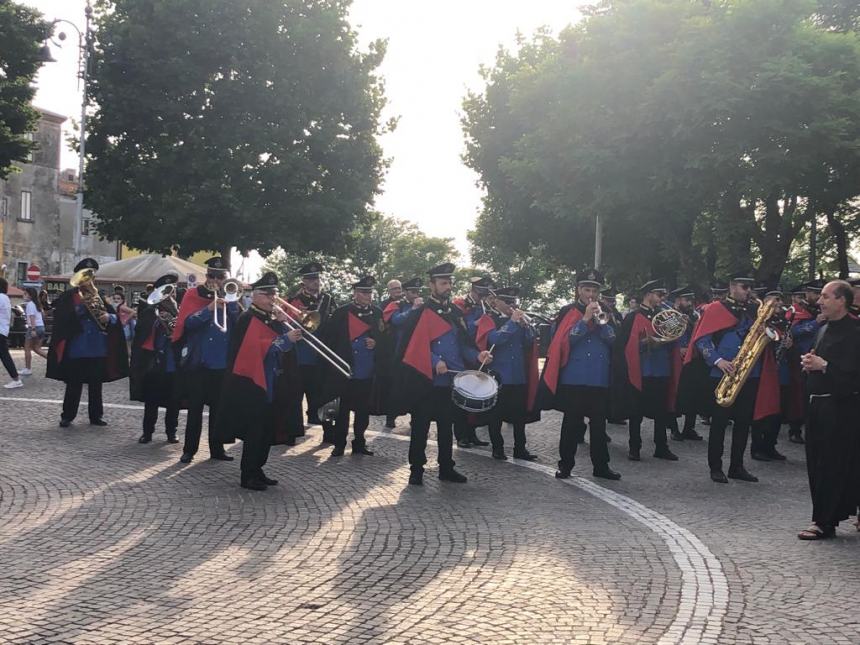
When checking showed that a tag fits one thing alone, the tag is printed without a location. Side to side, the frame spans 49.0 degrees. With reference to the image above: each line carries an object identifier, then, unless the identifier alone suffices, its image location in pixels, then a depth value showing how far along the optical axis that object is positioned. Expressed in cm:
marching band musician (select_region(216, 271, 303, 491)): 900
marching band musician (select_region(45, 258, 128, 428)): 1259
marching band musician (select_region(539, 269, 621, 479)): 1008
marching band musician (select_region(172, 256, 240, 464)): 1034
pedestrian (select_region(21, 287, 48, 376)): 1995
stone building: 5669
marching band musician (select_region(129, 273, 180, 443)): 1167
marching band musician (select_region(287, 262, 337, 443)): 1193
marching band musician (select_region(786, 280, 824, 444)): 1298
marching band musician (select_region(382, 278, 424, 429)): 1251
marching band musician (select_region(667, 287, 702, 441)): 1380
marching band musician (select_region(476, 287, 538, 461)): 1152
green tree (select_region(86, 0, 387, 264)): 2922
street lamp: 2907
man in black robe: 762
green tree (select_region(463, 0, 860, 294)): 2327
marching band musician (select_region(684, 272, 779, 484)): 1017
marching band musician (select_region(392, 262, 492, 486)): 972
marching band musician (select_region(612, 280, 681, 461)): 1155
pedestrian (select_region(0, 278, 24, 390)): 1712
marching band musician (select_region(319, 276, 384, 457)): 1149
